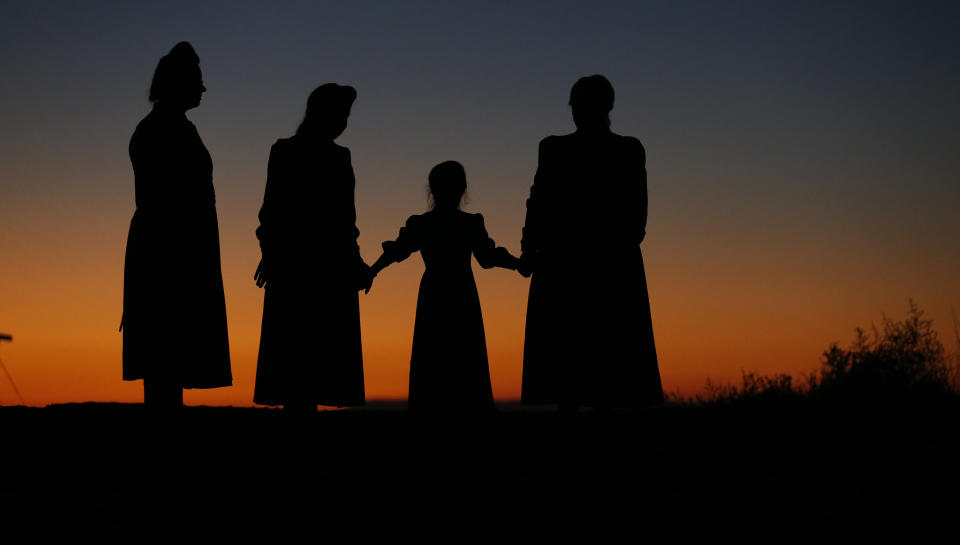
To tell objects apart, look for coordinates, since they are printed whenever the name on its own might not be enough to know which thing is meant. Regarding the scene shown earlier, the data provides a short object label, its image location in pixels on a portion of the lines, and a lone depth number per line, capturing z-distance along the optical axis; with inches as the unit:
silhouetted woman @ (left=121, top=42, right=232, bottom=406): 325.7
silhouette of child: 357.1
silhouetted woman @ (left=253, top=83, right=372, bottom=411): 341.7
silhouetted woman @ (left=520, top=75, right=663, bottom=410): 333.7
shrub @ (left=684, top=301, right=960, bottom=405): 428.5
